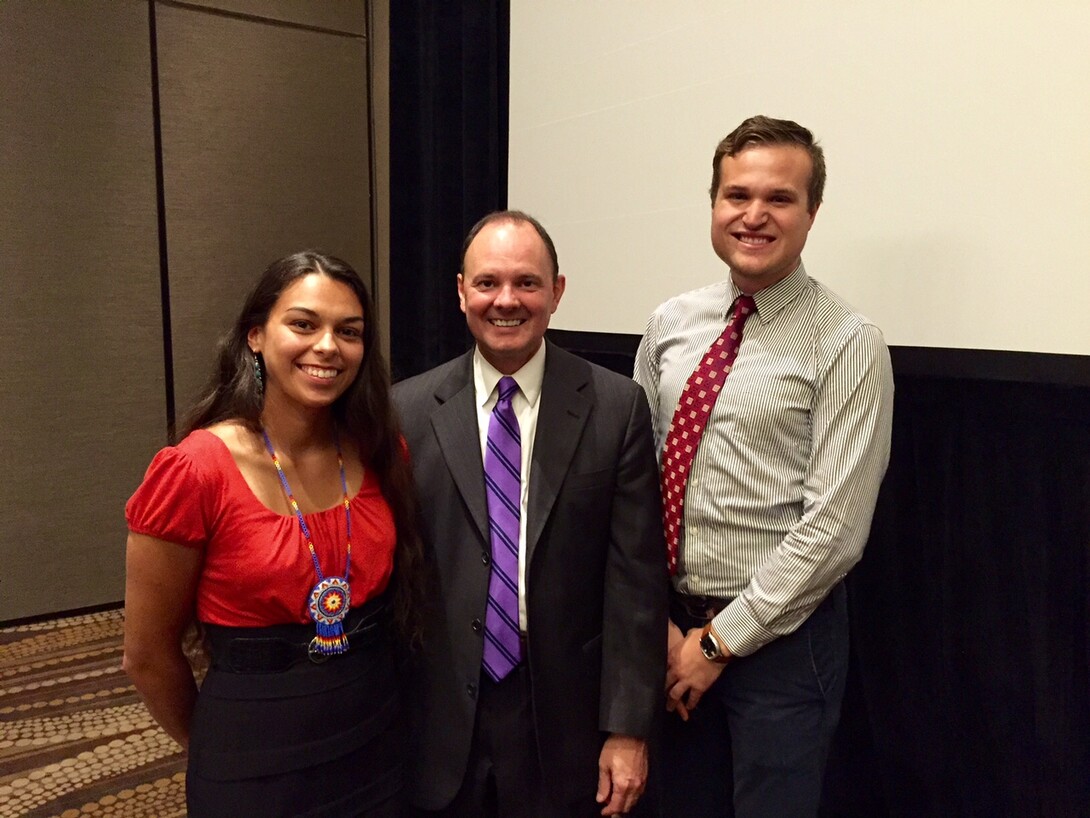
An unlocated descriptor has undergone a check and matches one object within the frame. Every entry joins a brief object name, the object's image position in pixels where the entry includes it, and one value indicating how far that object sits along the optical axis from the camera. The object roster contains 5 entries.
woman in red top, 1.17
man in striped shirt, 1.37
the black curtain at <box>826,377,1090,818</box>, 1.64
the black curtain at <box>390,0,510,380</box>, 3.15
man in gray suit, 1.32
